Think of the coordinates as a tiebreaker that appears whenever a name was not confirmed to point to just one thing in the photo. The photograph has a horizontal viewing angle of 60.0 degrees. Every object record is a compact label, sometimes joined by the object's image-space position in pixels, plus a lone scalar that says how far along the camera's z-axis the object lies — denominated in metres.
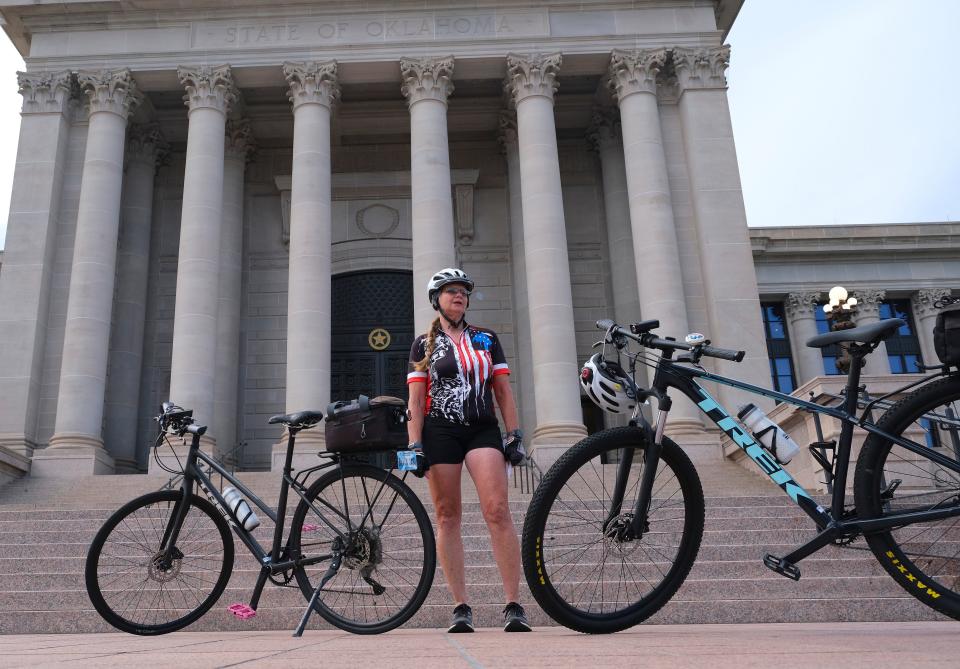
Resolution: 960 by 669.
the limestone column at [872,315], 35.00
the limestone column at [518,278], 24.83
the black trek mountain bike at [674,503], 4.27
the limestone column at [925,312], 37.03
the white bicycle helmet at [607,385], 4.65
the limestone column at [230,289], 24.05
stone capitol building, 21.48
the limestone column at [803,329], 35.69
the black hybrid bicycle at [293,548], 5.51
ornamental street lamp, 21.75
